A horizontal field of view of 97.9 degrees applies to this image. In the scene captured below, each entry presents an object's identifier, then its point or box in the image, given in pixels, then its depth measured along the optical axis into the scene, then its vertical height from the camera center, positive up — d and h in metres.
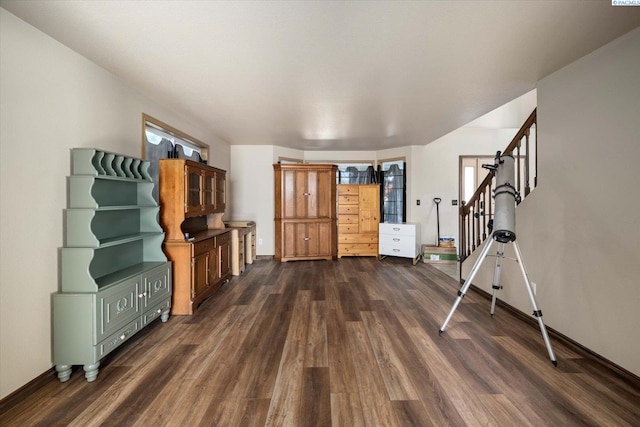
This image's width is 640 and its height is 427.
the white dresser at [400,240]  5.42 -0.64
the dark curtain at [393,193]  6.20 +0.34
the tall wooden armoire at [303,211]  5.66 -0.06
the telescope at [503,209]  2.25 -0.01
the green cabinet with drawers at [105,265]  1.90 -0.49
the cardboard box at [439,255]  5.50 -0.92
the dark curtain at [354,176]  6.52 +0.76
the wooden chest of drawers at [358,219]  6.00 -0.23
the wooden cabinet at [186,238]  3.00 -0.34
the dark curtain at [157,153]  3.26 +0.70
